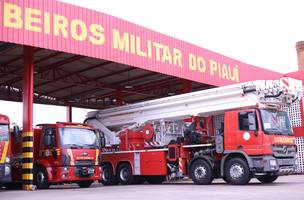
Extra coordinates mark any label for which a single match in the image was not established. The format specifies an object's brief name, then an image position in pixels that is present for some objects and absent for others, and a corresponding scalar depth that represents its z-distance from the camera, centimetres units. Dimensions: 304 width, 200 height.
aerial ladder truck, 1352
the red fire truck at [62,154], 1516
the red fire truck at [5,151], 1380
